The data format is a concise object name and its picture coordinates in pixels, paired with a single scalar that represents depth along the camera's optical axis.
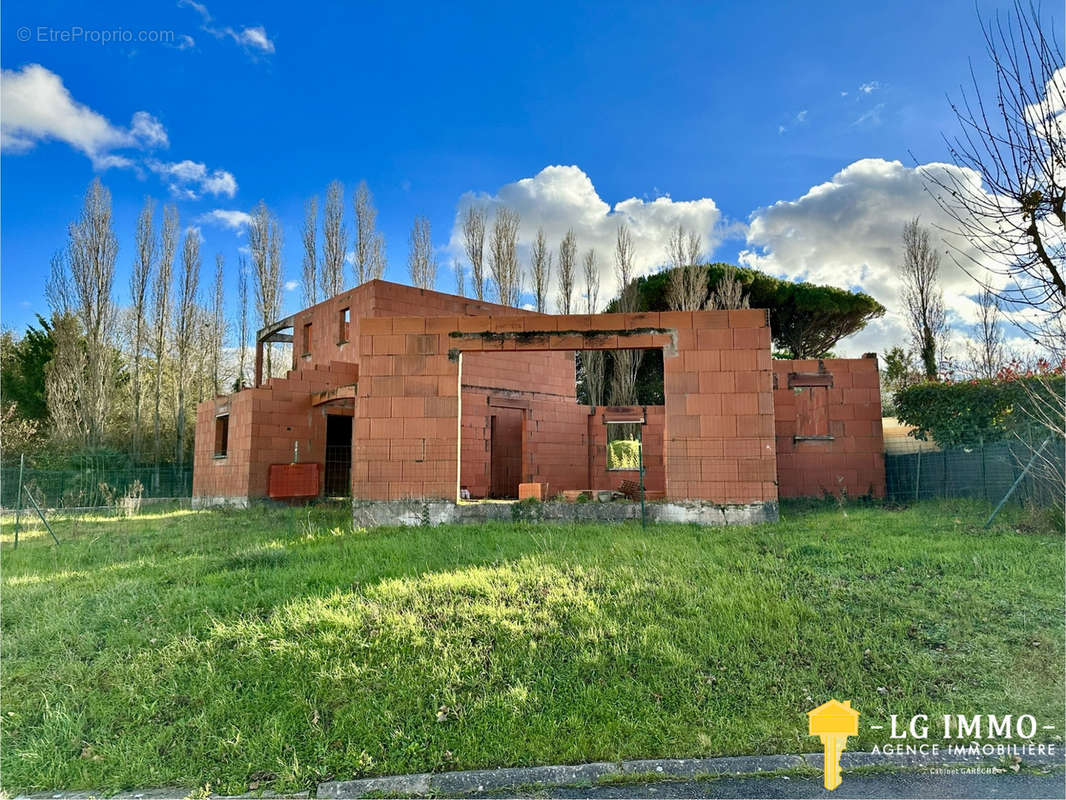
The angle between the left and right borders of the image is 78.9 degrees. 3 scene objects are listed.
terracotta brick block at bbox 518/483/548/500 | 11.82
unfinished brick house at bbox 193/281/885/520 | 10.41
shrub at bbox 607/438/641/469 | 19.11
